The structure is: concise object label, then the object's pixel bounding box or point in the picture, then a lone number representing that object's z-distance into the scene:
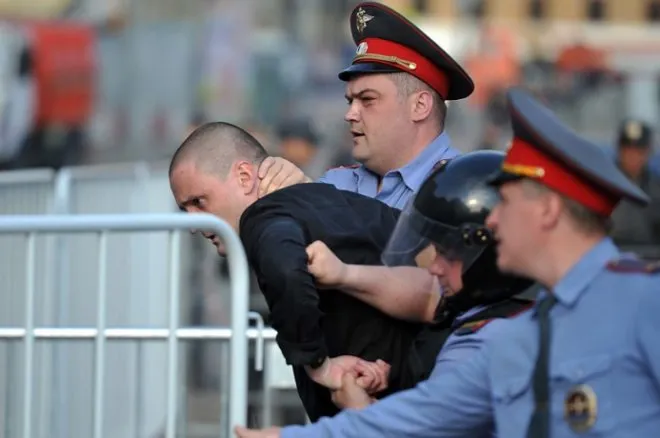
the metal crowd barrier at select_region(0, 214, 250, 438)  7.98
